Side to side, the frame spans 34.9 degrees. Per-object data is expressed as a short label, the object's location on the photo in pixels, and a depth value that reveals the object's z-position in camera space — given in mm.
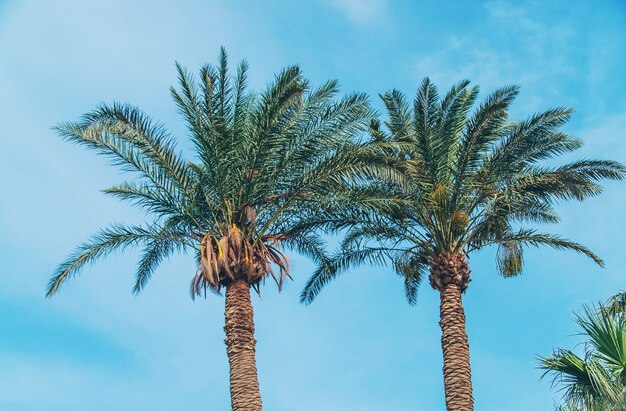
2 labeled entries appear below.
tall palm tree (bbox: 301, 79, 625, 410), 24438
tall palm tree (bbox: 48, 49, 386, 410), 23031
